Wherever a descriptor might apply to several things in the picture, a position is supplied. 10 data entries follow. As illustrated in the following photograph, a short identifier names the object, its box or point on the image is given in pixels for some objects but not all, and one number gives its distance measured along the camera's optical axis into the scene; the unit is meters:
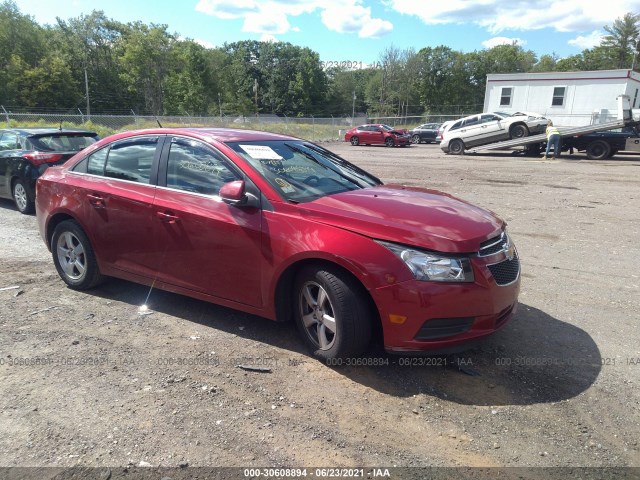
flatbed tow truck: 18.72
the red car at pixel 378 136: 30.42
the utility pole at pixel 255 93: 86.44
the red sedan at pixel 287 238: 3.07
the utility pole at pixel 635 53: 69.06
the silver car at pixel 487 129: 21.55
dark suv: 8.26
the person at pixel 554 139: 19.57
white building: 32.03
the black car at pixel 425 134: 34.25
